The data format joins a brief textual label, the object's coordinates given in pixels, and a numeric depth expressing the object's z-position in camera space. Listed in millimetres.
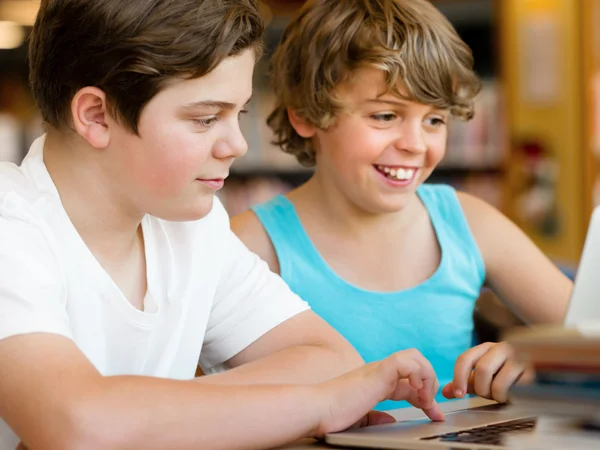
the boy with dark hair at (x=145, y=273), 1663
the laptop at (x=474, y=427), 1649
